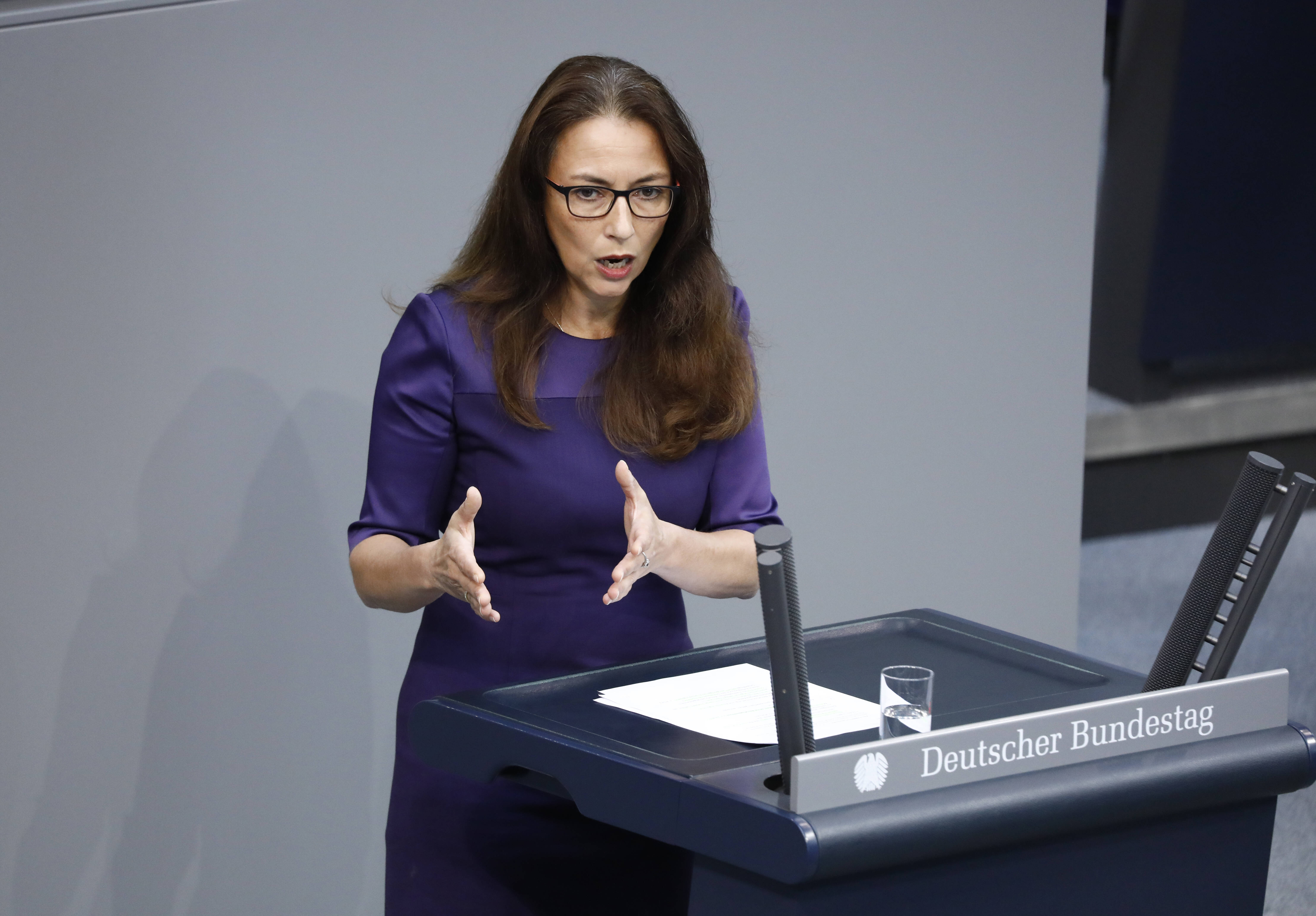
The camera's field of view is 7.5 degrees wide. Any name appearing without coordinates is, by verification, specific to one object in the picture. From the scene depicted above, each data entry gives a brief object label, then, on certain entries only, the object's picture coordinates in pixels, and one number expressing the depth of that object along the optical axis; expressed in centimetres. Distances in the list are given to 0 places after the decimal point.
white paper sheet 956
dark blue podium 936
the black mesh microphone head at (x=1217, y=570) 947
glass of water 947
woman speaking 986
